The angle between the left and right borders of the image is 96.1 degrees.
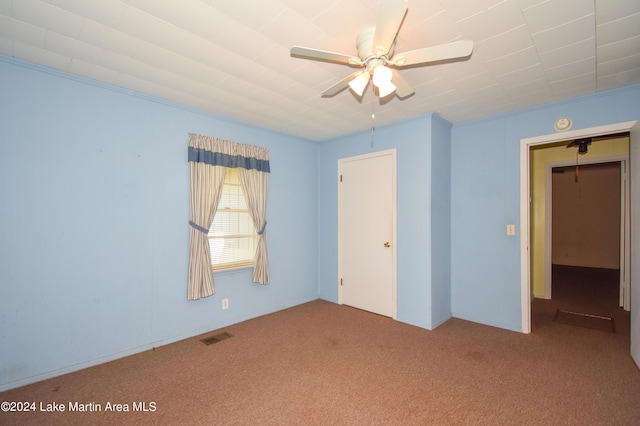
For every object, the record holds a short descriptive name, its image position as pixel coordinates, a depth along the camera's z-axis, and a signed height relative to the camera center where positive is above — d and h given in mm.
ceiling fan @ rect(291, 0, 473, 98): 1472 +900
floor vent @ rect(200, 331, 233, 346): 3053 -1388
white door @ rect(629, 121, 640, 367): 2512 -285
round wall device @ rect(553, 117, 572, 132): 3004 +884
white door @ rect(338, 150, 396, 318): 3791 -313
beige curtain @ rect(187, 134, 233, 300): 3127 -16
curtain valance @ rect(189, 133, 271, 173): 3191 +692
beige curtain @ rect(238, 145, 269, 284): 3658 +90
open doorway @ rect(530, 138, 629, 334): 4039 -619
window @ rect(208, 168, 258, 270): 3455 -251
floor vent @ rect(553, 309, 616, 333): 3350 -1401
